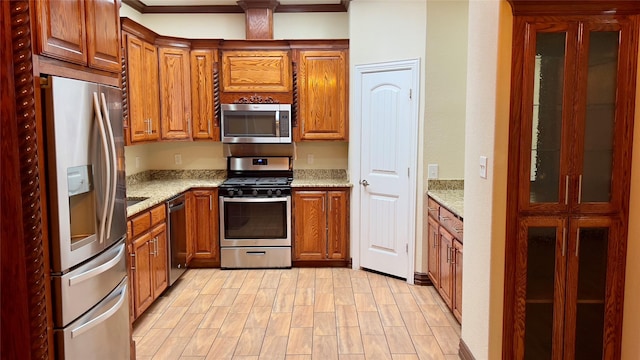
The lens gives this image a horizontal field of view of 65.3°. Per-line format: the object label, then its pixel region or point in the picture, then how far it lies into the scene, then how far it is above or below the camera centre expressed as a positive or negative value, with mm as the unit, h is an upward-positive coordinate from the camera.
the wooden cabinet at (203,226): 5125 -875
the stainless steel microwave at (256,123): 5305 +196
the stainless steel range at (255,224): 5125 -856
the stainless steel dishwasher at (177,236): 4480 -890
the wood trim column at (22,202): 1910 -239
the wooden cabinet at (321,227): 5168 -889
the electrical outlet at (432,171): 4578 -268
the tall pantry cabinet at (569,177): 2484 -178
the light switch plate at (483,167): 2660 -135
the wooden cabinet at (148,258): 3633 -913
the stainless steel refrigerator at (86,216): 2100 -350
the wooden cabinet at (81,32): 2019 +498
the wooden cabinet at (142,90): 4383 +471
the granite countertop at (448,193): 3849 -452
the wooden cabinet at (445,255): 3631 -902
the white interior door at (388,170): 4633 -269
